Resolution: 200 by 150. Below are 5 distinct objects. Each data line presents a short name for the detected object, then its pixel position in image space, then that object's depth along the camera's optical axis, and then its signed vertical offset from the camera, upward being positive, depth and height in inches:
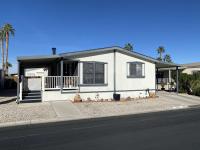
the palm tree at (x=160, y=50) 1866.5 +353.7
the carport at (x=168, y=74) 582.1 +21.4
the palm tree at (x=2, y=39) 1246.8 +359.9
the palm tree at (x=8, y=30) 1405.8 +469.2
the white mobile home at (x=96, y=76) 454.4 +8.5
